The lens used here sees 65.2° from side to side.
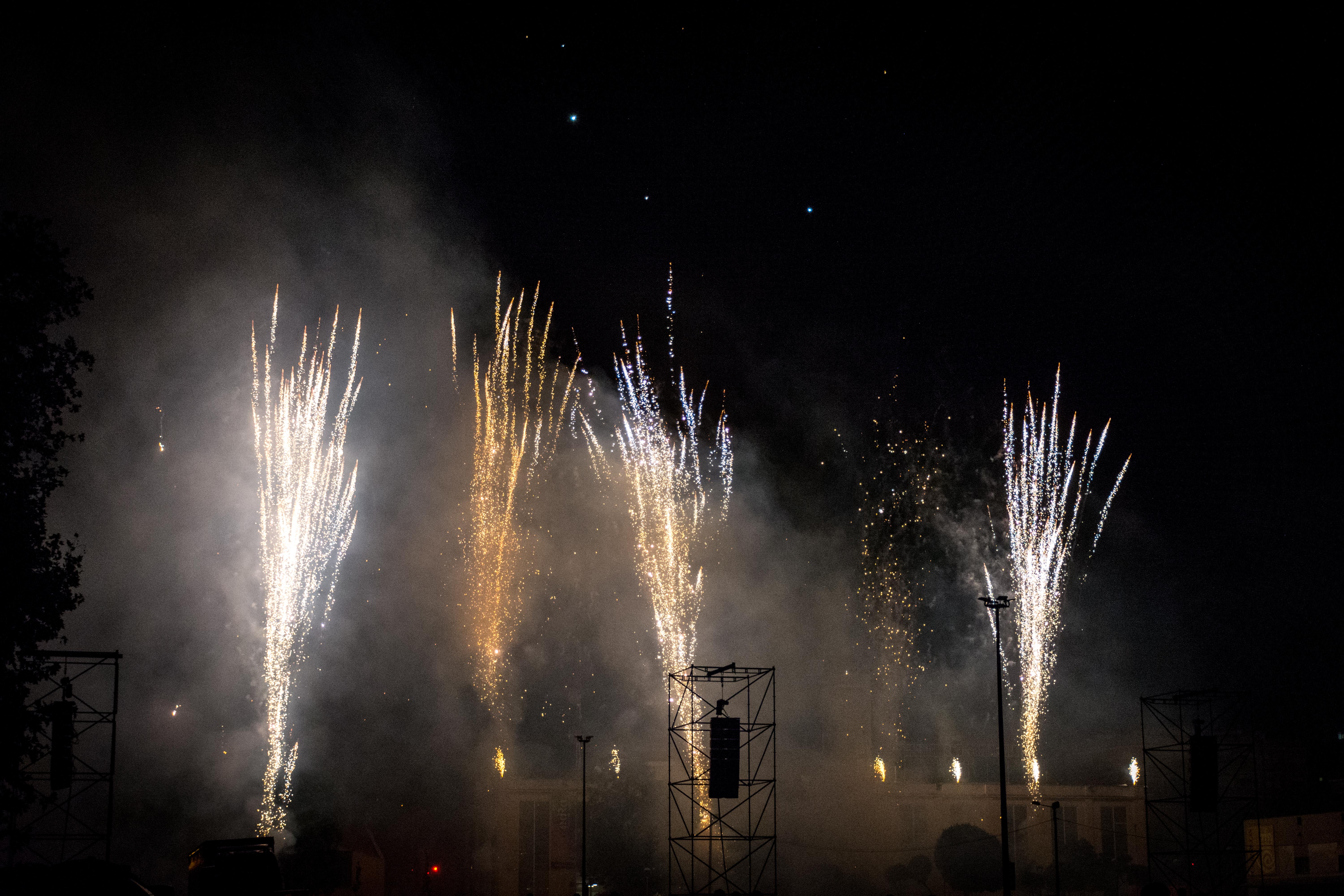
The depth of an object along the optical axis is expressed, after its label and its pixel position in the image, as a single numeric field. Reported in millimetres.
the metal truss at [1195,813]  41719
